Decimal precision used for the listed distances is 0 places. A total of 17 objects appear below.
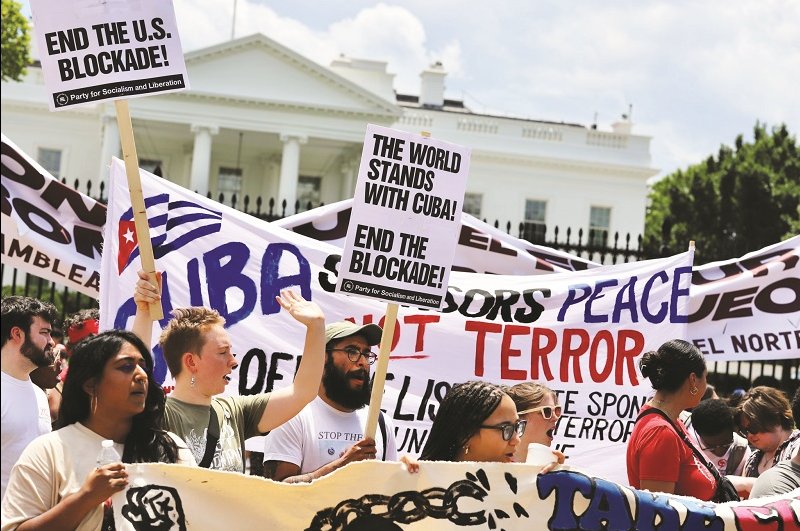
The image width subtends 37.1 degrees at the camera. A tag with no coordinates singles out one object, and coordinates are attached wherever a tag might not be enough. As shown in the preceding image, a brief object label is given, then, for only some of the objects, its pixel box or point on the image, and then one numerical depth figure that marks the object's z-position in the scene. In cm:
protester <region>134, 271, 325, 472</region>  424
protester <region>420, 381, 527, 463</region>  420
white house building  4925
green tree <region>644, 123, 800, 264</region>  4019
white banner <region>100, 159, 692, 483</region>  629
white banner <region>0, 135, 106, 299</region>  698
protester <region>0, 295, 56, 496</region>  463
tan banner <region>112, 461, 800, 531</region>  373
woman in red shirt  483
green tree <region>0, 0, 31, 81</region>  2678
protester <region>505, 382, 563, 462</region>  473
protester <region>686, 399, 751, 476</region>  675
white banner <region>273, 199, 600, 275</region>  791
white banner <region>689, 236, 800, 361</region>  777
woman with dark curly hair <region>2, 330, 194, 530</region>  329
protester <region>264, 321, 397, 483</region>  473
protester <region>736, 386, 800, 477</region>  594
